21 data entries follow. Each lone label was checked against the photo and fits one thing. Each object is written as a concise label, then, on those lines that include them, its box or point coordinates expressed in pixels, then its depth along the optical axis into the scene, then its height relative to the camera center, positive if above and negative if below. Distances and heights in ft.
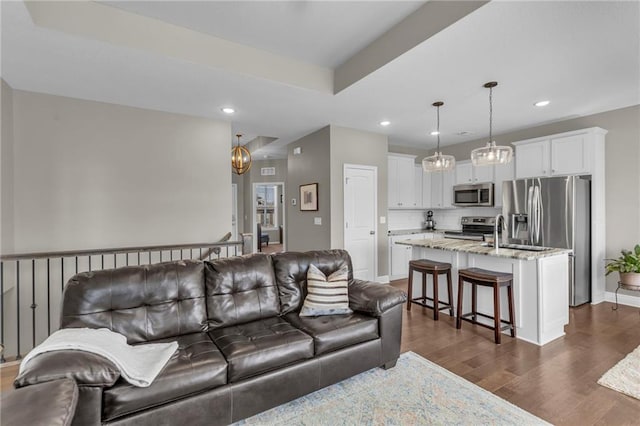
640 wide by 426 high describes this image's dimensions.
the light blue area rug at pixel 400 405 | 6.25 -4.31
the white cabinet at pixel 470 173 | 18.39 +2.41
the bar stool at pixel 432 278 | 11.72 -2.76
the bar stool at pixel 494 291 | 9.71 -2.73
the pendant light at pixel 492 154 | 10.62 +2.03
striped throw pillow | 8.27 -2.32
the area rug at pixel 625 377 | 7.17 -4.28
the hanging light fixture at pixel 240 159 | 18.13 +3.36
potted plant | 12.17 -2.44
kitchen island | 9.69 -2.63
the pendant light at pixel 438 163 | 12.07 +1.98
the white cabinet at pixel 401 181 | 19.44 +2.07
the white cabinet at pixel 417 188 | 21.03 +1.69
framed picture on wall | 17.34 +0.98
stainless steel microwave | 18.10 +1.02
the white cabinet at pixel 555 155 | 13.89 +2.72
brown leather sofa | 5.06 -2.81
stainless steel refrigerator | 13.51 -0.45
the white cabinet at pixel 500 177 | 17.12 +1.99
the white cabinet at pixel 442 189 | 20.63 +1.62
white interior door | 16.70 -0.29
